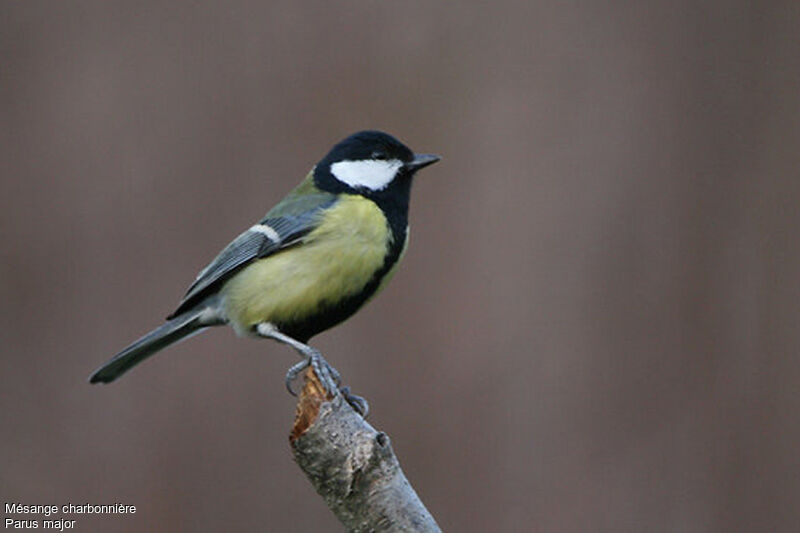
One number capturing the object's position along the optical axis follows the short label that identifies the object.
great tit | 4.26
